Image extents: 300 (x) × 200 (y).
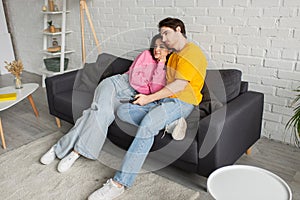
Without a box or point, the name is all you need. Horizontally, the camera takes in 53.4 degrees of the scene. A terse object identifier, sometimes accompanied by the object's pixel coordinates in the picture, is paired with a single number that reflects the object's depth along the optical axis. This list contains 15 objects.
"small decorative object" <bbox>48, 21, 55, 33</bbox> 3.63
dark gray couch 1.54
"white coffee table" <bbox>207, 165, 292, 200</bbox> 1.06
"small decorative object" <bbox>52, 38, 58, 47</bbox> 3.75
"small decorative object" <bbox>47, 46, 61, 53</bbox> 3.64
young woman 1.80
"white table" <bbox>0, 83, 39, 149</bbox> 2.28
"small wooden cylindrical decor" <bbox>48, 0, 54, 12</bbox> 3.56
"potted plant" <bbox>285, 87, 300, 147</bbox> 1.99
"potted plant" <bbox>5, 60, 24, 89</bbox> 2.55
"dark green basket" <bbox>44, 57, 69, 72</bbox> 3.59
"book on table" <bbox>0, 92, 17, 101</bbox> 2.38
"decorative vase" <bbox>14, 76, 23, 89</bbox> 2.62
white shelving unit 3.46
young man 1.63
